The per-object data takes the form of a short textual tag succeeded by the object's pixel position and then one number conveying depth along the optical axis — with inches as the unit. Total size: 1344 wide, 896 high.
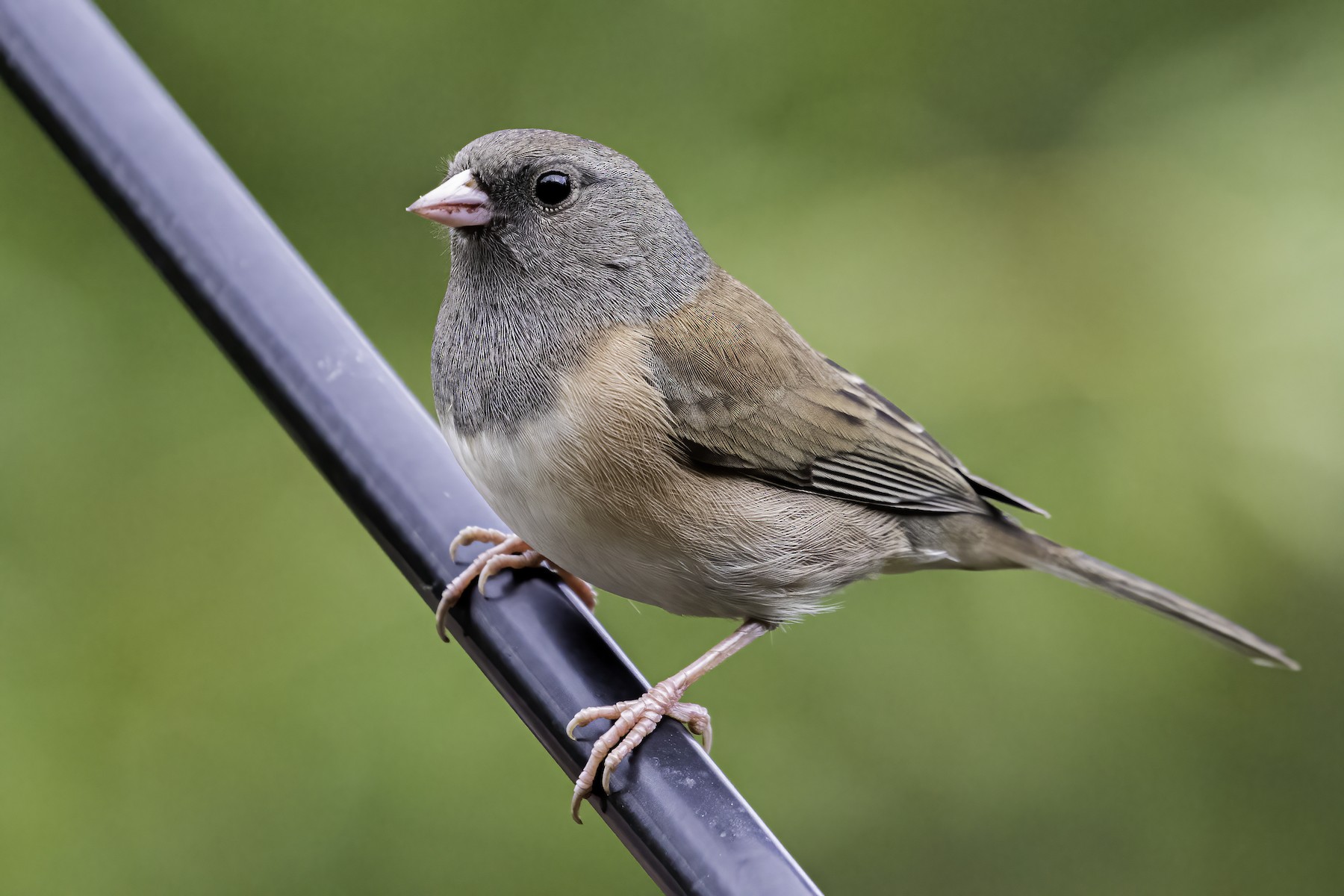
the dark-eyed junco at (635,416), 129.9
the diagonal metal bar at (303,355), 129.2
